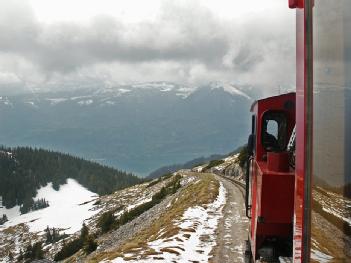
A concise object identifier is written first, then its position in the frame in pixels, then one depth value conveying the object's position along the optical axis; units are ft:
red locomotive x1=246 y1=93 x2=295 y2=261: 27.84
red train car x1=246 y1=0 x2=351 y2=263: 11.64
